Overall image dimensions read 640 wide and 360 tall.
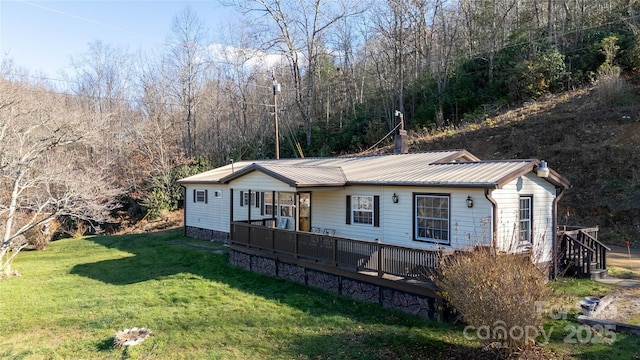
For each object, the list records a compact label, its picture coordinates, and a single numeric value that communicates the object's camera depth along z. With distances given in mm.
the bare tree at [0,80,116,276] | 14594
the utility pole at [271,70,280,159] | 21411
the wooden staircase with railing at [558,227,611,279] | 10898
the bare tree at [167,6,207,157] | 33938
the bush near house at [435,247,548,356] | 6031
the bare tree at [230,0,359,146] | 33094
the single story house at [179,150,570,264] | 10016
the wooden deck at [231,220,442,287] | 8852
